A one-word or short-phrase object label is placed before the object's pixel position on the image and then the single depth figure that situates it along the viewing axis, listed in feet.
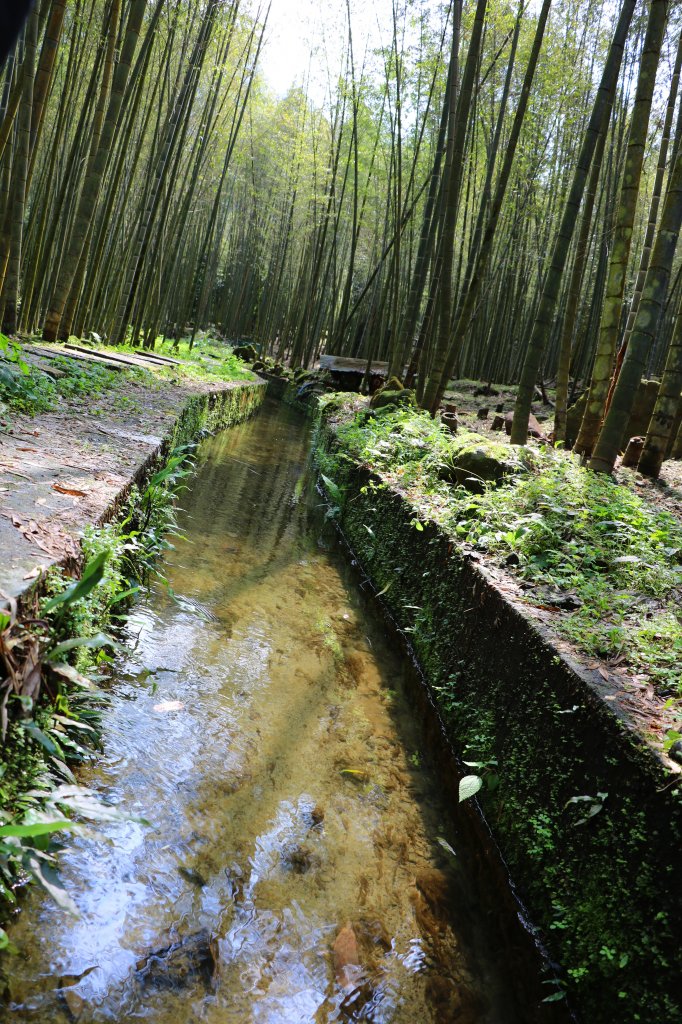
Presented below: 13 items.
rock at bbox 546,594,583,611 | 9.27
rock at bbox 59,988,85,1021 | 4.50
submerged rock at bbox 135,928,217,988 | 5.04
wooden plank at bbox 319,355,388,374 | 43.19
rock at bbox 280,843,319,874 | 6.73
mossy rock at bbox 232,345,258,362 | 61.93
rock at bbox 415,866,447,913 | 6.91
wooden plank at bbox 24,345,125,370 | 17.71
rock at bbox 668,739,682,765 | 5.67
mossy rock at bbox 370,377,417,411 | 27.73
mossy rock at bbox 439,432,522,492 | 15.35
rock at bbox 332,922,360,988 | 5.67
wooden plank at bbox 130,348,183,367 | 30.65
